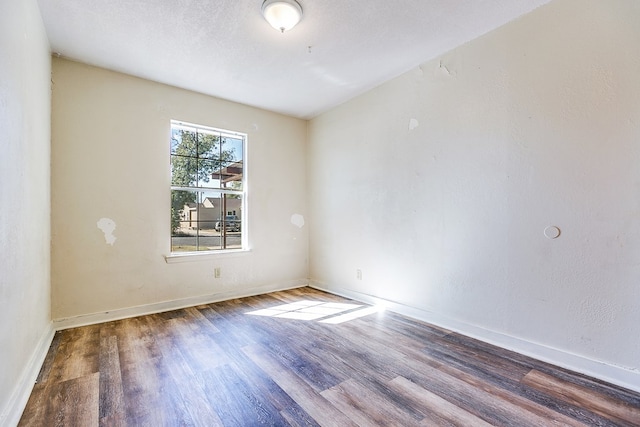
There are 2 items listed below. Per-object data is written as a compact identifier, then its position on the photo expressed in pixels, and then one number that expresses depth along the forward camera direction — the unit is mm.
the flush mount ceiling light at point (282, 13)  2029
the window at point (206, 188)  3451
